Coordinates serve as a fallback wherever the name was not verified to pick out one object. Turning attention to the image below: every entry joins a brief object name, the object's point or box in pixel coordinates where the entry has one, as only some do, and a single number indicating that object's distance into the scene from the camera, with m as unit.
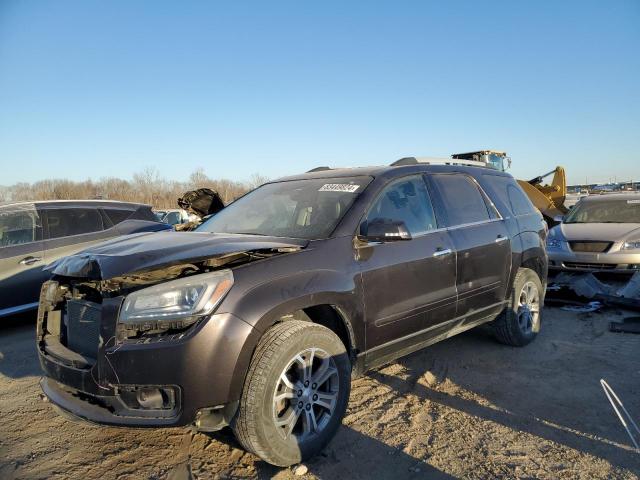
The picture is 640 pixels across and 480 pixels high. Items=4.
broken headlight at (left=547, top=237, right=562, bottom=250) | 7.88
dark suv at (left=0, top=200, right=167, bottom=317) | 6.06
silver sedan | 7.22
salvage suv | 2.43
